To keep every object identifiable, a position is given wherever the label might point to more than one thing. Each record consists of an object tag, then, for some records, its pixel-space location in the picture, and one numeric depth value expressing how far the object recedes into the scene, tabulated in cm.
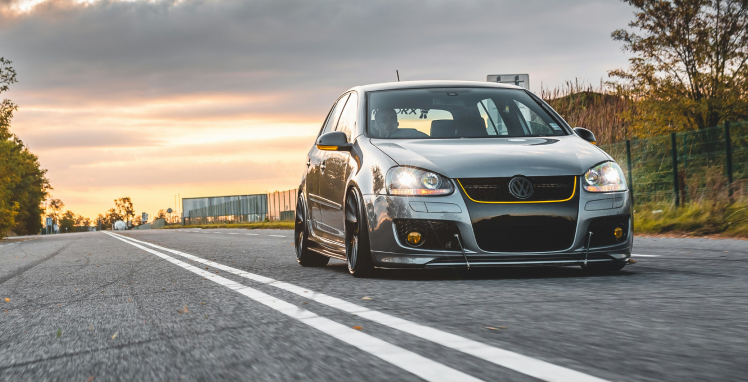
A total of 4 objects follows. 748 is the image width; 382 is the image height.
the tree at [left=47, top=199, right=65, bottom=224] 17062
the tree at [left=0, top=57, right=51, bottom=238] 4038
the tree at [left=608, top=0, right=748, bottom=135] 1948
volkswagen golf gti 567
